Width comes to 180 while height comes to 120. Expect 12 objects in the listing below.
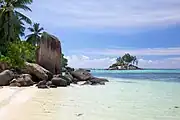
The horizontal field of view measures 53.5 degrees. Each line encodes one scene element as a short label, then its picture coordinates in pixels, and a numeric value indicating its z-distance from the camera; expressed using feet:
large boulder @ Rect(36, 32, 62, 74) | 43.52
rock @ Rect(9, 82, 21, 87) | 32.29
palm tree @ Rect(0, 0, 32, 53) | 52.17
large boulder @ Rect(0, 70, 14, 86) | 32.52
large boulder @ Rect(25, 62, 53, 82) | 37.55
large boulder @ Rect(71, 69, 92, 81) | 46.90
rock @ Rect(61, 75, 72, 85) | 37.79
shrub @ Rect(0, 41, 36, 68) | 42.37
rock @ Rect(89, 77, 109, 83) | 43.06
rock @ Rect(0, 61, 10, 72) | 39.85
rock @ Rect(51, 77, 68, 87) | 35.23
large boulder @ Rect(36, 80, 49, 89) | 31.76
